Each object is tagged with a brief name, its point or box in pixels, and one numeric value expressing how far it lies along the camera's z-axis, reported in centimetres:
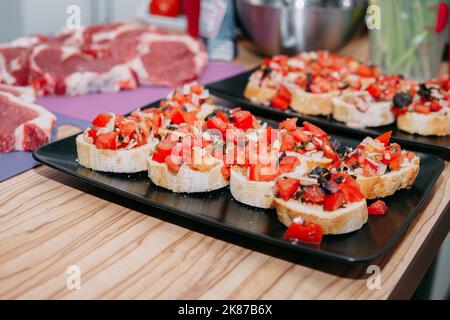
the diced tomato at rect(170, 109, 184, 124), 59
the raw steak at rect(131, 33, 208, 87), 83
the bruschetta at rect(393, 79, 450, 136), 64
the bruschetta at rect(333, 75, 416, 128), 66
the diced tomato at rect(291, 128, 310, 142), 54
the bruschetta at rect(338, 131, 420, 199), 50
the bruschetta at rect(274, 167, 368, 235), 44
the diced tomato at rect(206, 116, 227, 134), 55
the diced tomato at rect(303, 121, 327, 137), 55
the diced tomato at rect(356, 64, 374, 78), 78
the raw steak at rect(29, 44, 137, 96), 77
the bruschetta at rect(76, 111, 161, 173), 52
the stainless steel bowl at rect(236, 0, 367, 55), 92
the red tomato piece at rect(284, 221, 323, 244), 43
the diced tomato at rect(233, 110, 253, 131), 57
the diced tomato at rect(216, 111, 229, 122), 57
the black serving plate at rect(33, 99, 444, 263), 43
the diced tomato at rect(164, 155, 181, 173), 49
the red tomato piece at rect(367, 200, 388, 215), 48
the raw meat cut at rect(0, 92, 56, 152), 59
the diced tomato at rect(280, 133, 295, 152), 54
